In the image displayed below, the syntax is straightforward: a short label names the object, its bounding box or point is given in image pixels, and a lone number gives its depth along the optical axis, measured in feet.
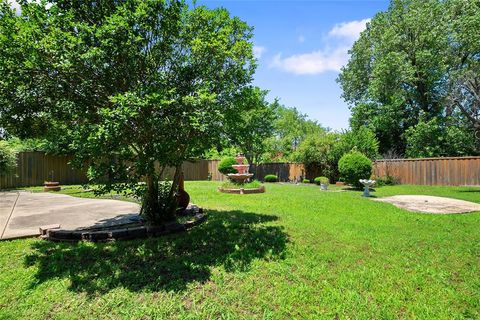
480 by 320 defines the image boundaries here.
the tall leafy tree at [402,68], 69.15
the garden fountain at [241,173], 44.29
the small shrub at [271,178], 75.87
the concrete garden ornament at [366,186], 37.11
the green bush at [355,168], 47.73
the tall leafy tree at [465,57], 50.19
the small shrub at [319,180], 52.05
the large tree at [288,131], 103.41
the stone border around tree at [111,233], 16.46
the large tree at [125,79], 12.72
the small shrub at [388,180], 57.98
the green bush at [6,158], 43.80
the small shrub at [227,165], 72.84
